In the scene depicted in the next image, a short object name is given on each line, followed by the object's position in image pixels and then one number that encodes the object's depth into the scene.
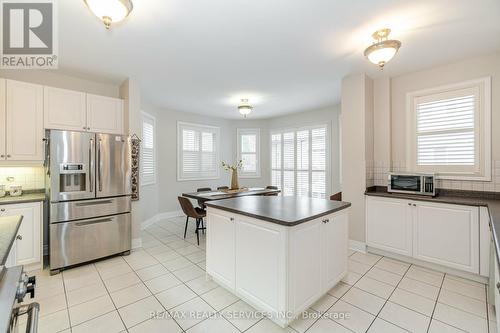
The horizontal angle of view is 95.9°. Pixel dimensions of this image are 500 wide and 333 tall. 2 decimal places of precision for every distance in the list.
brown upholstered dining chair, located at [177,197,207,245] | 3.76
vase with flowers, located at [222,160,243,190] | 4.59
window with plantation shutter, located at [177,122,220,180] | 5.75
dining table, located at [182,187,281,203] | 3.76
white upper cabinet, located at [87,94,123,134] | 3.23
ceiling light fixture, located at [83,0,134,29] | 1.52
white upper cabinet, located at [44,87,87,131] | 2.93
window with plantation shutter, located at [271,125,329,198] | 5.53
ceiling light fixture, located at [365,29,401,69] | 2.21
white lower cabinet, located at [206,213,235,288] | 2.25
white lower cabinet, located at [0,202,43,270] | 2.62
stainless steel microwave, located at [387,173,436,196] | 2.97
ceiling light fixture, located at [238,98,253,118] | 4.52
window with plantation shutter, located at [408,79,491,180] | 2.85
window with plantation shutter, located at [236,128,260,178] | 6.82
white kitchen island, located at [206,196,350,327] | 1.83
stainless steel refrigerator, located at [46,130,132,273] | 2.75
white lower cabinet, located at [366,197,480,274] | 2.57
